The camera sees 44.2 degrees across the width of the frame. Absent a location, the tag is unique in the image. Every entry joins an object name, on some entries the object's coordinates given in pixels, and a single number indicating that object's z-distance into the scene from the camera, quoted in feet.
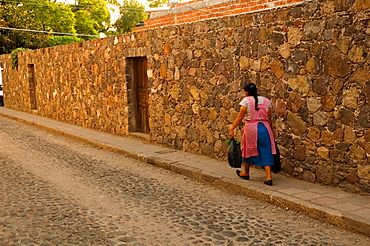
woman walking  21.89
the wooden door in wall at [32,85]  68.03
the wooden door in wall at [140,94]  38.83
